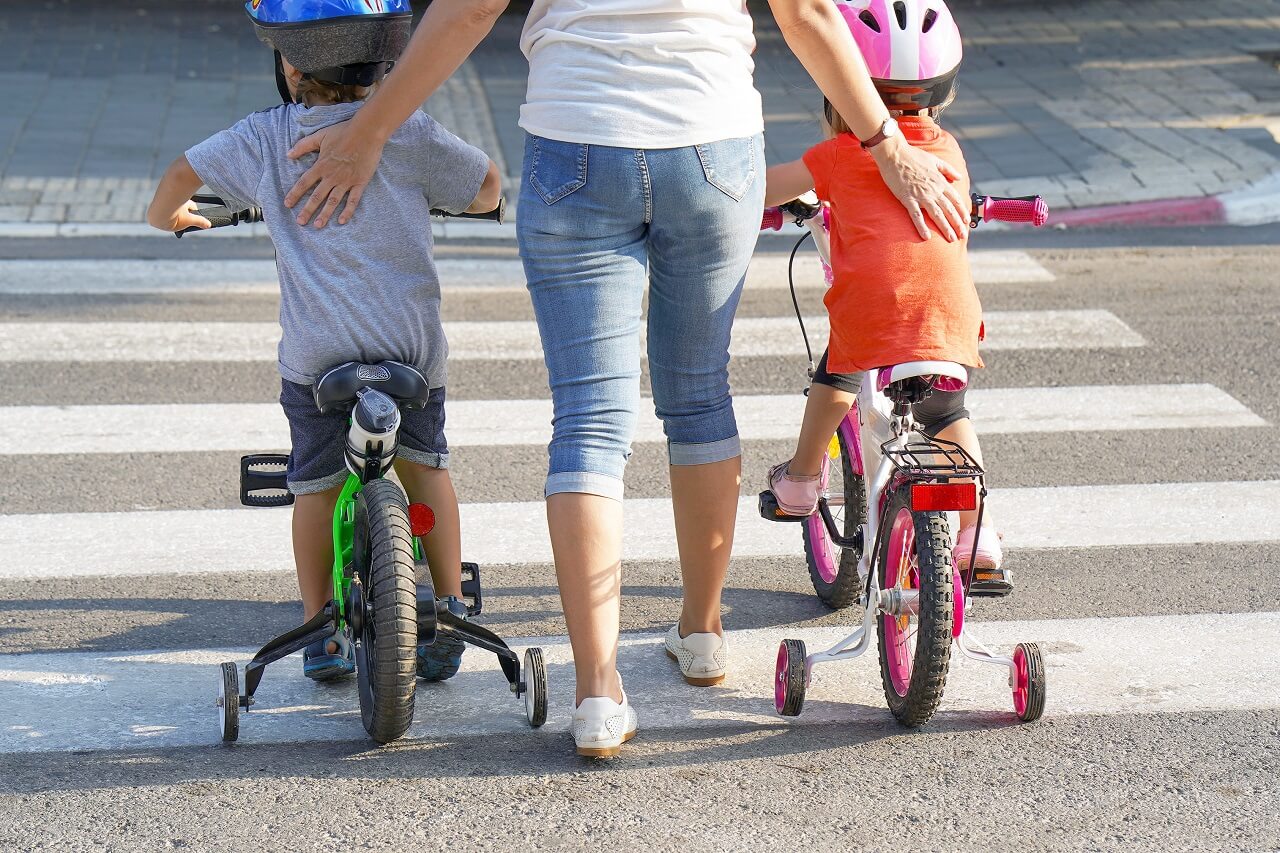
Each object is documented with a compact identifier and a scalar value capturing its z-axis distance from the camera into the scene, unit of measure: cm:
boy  666
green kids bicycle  636
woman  621
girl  676
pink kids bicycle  658
